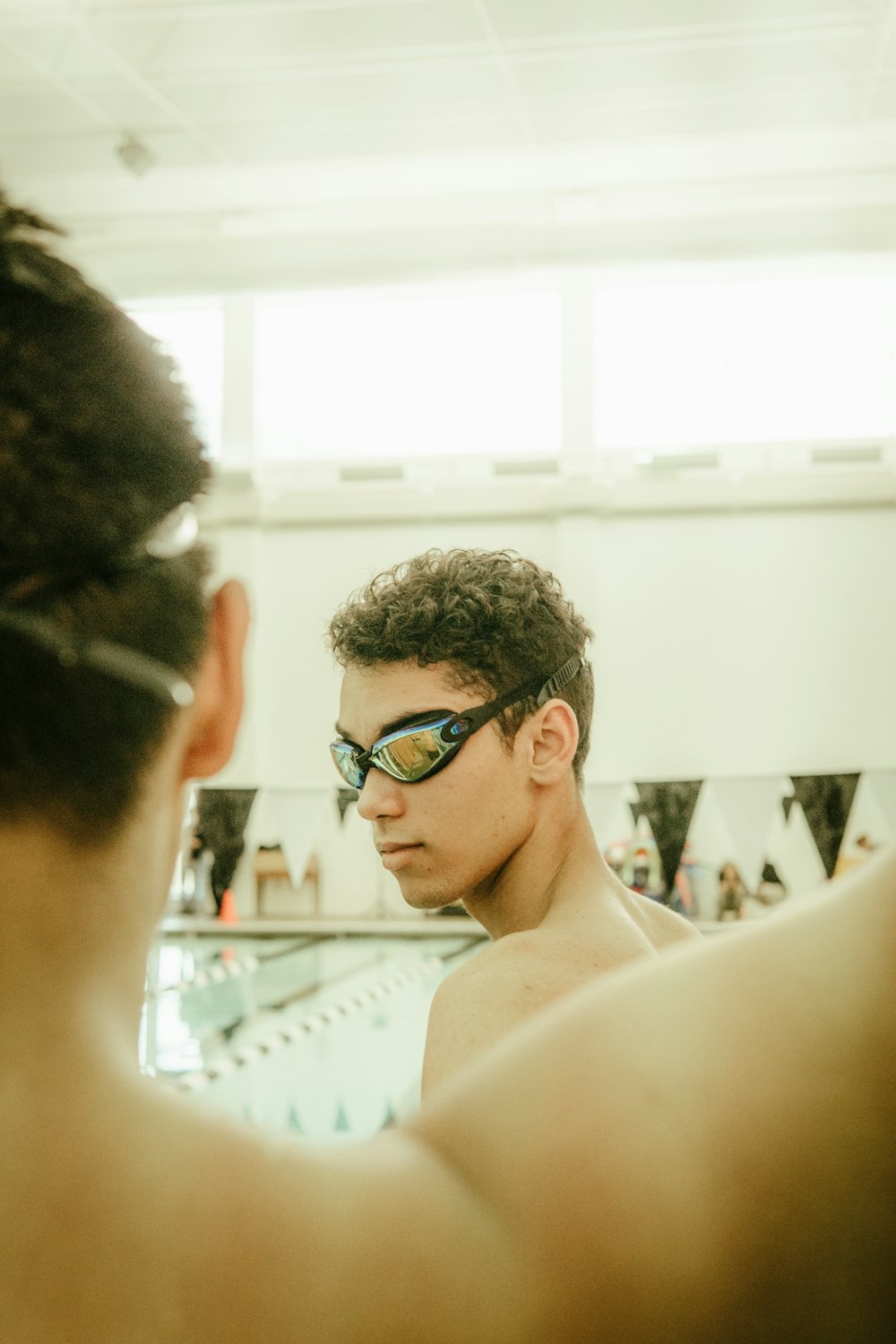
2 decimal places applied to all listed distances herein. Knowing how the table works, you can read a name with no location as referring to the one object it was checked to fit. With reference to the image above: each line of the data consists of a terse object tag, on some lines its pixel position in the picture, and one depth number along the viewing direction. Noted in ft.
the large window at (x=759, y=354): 34.63
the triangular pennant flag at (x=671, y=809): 21.24
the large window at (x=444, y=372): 36.65
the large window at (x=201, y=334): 38.86
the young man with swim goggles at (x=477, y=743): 5.72
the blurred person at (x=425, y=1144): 1.53
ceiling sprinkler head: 29.01
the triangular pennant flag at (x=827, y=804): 21.75
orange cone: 35.22
